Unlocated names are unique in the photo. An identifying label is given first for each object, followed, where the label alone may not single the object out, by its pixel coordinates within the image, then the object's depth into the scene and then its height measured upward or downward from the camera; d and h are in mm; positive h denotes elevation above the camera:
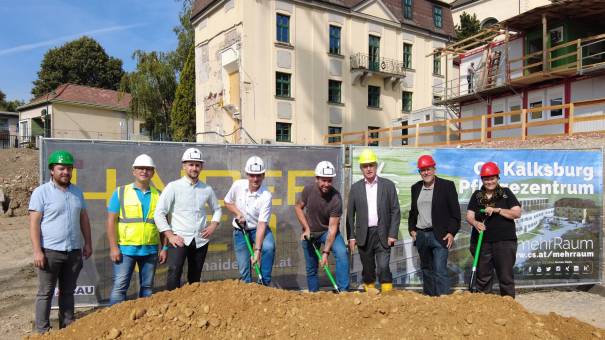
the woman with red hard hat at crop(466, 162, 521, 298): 4777 -697
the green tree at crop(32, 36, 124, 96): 52719 +12875
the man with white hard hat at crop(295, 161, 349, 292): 5066 -685
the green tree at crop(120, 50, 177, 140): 30891 +5981
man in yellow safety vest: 4320 -655
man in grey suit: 4918 -613
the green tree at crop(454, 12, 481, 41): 36594 +12493
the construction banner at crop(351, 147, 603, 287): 6137 -569
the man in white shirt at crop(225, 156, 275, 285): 4891 -580
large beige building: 25906 +6722
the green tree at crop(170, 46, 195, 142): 31891 +4840
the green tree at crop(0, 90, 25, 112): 58628 +8899
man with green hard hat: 4039 -665
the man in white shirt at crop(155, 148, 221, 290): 4406 -562
